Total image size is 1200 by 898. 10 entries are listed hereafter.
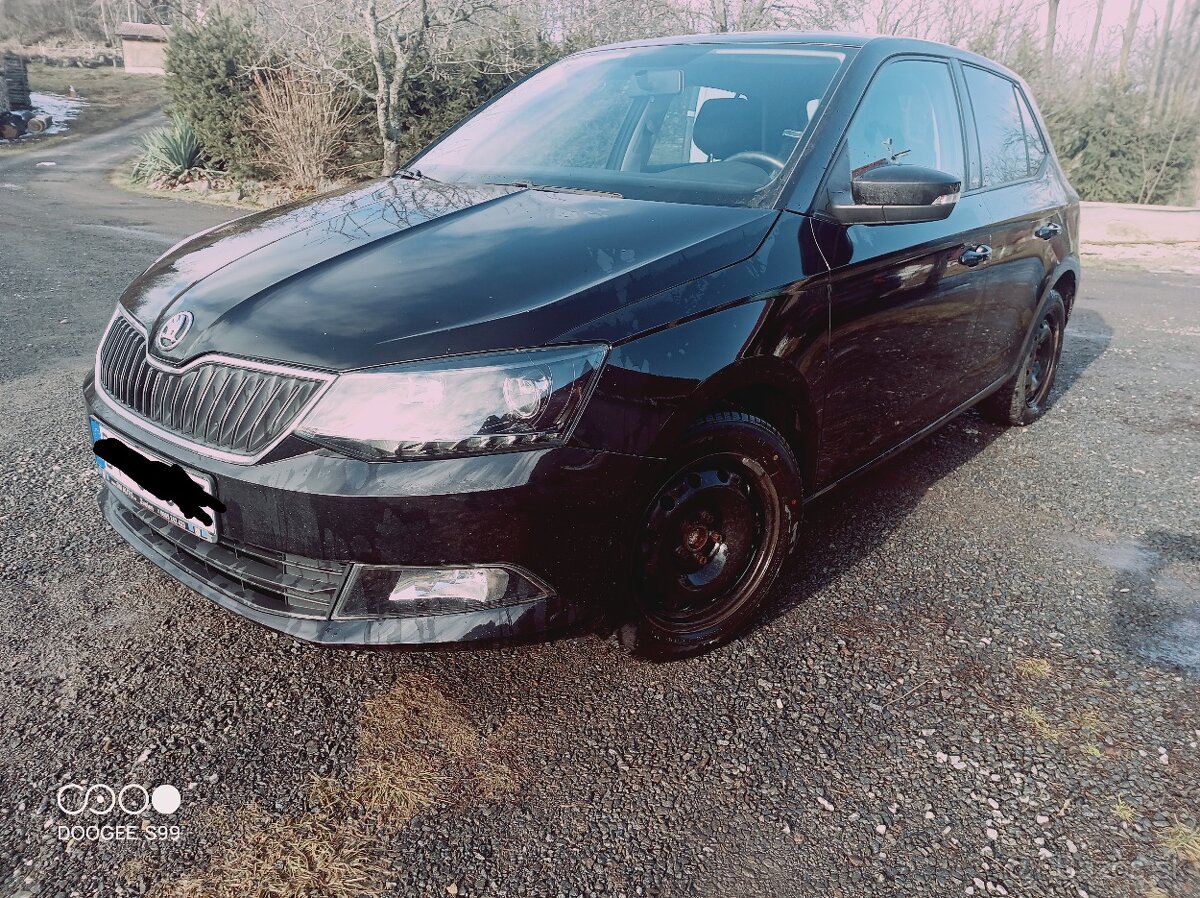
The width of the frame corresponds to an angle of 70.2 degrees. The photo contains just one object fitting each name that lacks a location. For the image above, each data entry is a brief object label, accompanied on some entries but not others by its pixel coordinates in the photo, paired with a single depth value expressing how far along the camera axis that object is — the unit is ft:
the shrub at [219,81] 48.32
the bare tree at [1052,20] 74.90
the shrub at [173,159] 49.21
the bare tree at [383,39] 43.68
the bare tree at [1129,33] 75.57
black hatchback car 6.11
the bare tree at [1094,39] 73.70
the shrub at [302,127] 44.45
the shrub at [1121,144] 63.82
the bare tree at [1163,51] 77.51
